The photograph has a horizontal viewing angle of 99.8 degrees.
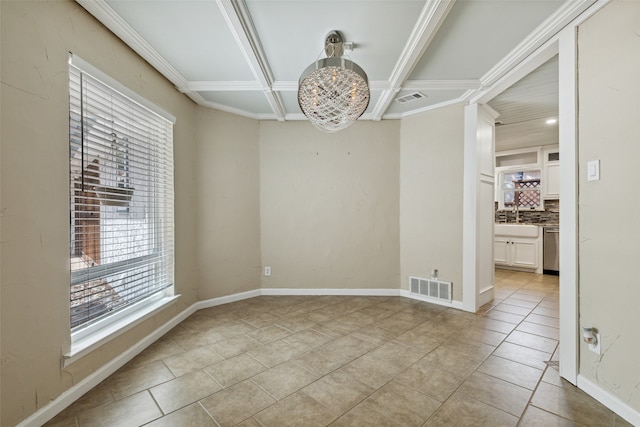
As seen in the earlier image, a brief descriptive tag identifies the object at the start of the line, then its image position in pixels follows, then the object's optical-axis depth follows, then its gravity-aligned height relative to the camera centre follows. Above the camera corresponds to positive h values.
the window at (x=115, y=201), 1.70 +0.08
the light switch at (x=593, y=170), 1.62 +0.25
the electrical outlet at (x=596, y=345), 1.62 -0.82
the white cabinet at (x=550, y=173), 4.91 +0.71
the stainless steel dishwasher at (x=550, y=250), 4.84 -0.72
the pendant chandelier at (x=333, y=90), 1.69 +0.79
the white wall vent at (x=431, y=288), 3.24 -0.96
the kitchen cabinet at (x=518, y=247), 4.94 -0.68
